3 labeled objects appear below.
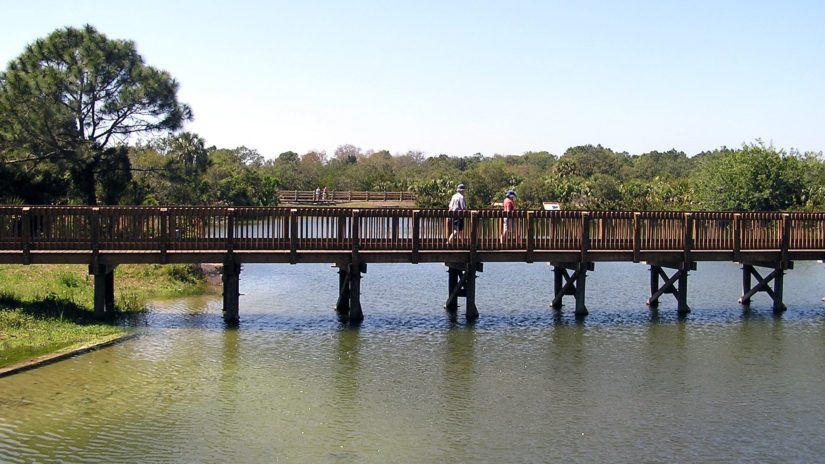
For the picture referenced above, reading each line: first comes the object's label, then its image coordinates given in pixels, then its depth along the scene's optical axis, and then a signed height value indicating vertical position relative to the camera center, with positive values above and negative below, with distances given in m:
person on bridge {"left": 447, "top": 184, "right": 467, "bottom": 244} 26.17 -0.17
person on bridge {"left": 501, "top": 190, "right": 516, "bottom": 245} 26.44 -0.27
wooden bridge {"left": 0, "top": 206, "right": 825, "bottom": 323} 23.91 -1.17
